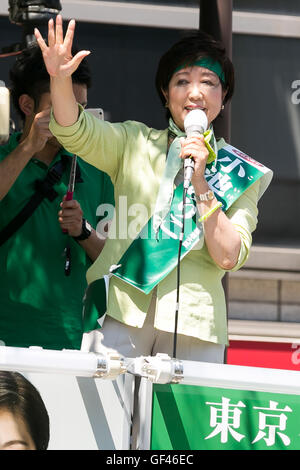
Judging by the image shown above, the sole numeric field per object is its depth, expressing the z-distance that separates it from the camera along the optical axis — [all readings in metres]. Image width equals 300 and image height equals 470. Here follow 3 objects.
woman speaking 6.25
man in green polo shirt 7.78
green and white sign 5.19
